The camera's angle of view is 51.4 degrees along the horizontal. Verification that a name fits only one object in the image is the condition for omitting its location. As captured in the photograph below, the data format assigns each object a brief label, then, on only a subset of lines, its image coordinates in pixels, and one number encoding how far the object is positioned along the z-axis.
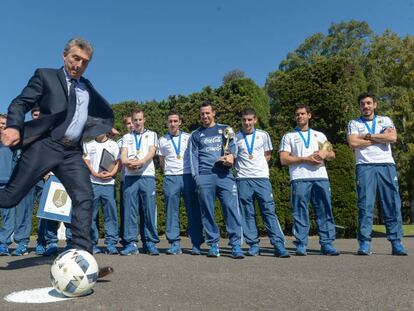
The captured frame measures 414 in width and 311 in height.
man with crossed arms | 6.21
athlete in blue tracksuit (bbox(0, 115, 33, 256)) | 6.93
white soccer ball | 3.42
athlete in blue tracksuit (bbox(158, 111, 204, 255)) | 6.70
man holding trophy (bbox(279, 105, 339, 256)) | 6.38
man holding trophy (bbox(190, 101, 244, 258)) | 6.22
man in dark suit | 4.25
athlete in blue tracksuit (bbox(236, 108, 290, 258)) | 6.36
